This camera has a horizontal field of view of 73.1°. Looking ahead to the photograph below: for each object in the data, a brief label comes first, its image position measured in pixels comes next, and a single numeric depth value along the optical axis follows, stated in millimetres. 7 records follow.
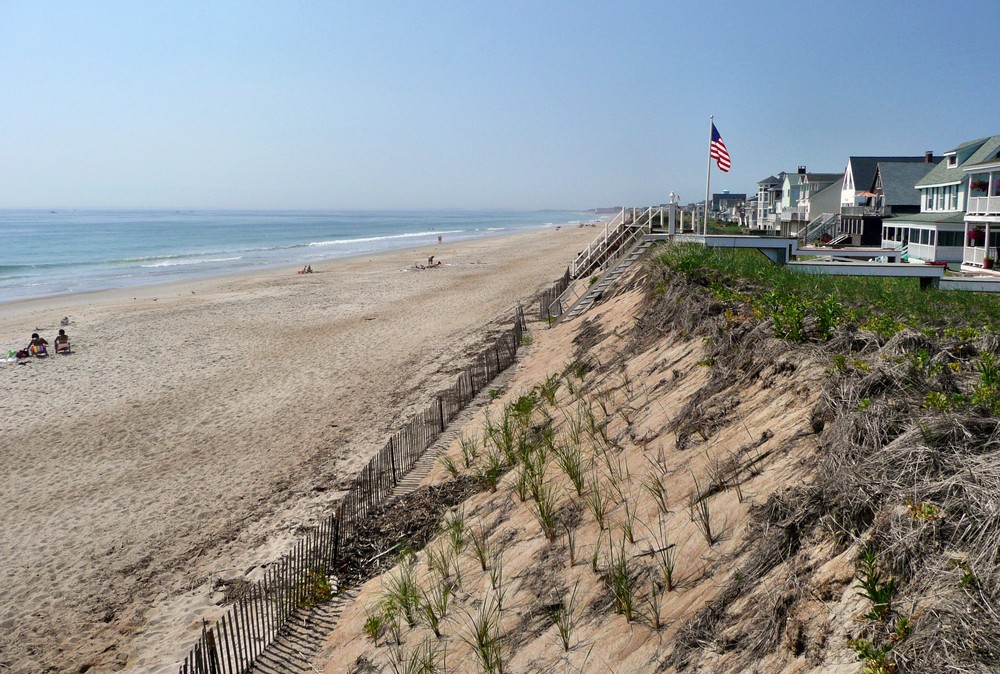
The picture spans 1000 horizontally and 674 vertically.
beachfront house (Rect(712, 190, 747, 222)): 112138
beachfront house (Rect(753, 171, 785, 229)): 81219
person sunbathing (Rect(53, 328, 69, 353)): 24891
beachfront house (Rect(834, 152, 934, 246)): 46438
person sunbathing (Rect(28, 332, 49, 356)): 24264
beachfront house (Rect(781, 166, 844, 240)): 61969
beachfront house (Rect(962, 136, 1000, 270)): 30078
